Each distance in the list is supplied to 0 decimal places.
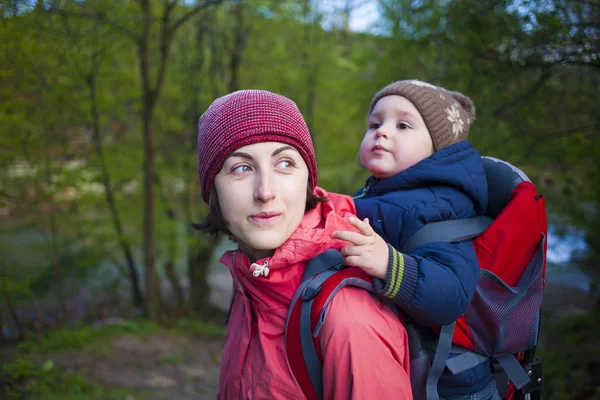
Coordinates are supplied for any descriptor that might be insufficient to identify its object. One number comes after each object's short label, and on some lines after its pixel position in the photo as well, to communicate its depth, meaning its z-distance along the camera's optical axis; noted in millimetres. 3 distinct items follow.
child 1272
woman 1217
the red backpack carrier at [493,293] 1377
